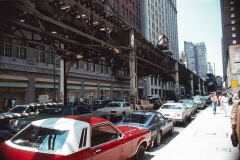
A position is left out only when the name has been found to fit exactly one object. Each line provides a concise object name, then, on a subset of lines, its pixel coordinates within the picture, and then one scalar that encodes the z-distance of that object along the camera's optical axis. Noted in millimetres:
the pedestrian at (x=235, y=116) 5833
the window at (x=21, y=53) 24202
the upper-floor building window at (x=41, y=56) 27031
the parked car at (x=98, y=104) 23683
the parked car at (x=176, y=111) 14030
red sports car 4094
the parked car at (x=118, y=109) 16381
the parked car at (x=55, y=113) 9273
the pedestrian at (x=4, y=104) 20906
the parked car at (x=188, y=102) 20328
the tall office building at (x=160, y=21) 65062
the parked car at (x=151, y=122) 8957
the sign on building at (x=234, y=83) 17969
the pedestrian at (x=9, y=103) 21812
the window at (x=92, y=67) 37659
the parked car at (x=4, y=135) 7473
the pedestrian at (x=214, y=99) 18736
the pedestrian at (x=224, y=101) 18125
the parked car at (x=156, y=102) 25744
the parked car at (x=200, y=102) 27441
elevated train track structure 10398
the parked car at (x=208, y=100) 36684
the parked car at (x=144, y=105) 20262
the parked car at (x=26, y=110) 11727
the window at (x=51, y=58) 28806
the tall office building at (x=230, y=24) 99269
